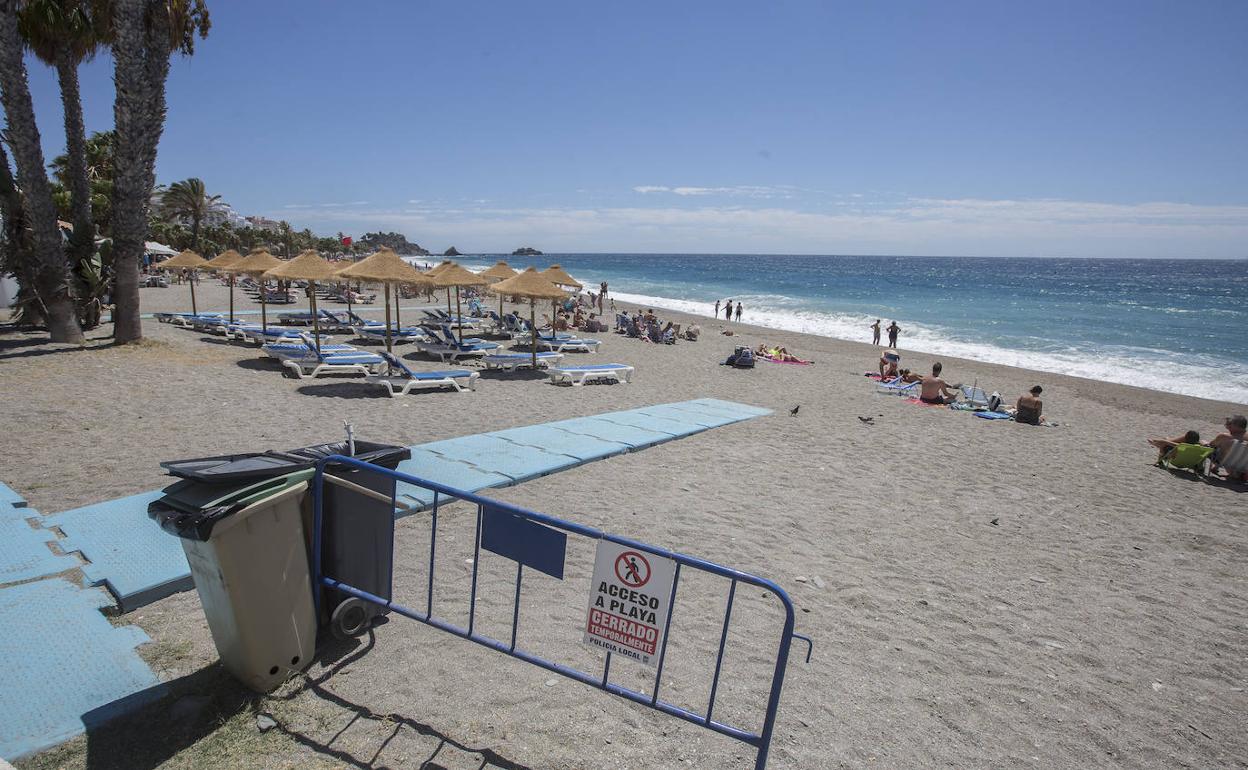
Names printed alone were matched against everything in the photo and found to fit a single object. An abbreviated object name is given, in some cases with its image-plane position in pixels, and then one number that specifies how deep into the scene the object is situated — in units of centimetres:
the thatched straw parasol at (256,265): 1477
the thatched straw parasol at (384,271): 1191
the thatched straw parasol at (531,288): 1398
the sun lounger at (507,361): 1416
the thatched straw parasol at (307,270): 1236
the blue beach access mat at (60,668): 273
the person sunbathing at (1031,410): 1228
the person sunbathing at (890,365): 1628
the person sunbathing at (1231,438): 909
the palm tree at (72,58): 1258
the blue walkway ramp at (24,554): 400
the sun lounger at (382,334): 1746
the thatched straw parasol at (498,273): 1869
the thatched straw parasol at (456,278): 1575
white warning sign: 272
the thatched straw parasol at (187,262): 1810
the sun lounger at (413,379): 1095
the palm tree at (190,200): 4547
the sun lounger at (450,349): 1488
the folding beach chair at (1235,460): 893
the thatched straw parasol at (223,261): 1688
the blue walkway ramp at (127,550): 388
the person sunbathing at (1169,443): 945
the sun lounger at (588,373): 1307
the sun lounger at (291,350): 1248
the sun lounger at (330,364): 1198
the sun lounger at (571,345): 1823
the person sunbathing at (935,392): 1355
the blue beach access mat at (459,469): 405
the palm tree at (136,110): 1129
